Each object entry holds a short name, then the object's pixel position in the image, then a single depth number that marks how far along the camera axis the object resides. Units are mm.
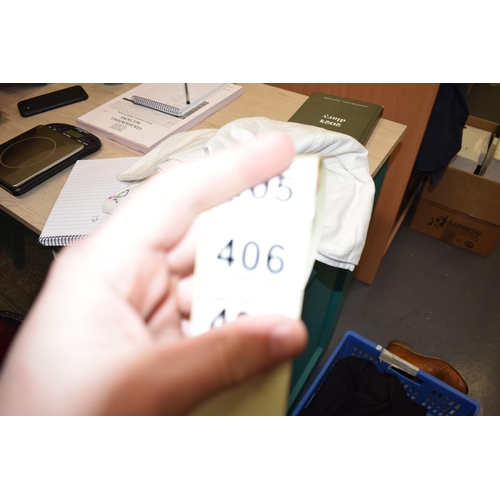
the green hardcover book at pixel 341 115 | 917
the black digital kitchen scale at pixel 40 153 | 850
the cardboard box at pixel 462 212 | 1623
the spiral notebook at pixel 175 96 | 1065
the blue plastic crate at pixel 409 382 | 1045
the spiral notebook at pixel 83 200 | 743
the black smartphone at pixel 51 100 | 1122
